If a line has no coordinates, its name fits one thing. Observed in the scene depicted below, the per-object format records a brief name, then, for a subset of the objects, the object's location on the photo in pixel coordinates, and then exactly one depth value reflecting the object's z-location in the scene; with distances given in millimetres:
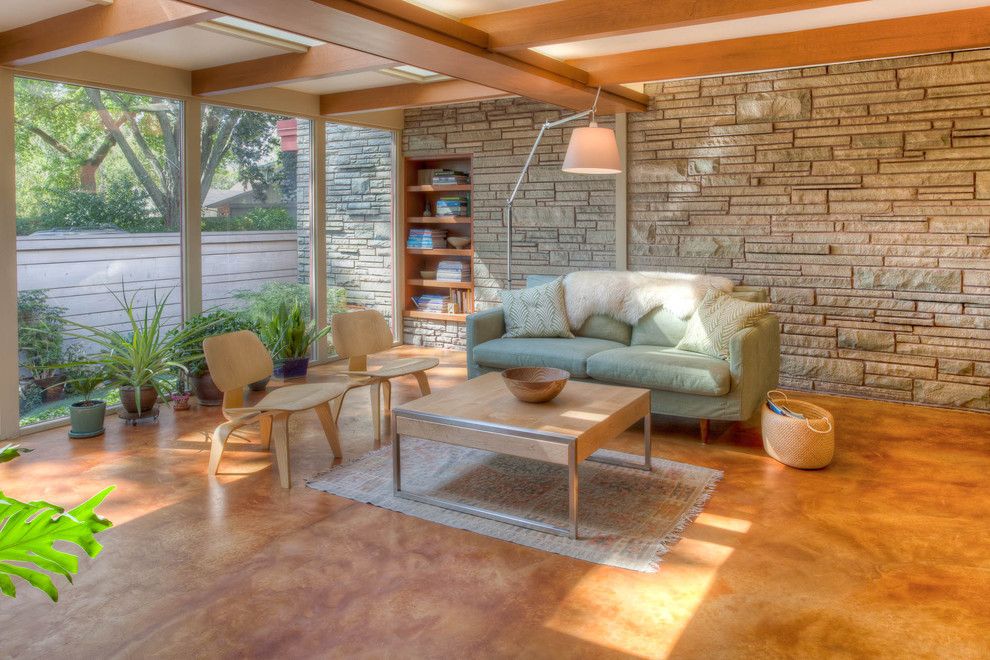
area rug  2996
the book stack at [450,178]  7027
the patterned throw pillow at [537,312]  5152
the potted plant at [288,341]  5961
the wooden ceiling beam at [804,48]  4086
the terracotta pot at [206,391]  5152
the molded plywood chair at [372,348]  4457
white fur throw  4855
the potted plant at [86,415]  4395
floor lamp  4254
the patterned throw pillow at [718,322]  4363
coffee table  3066
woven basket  3762
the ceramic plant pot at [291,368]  5957
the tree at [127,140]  4426
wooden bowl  3463
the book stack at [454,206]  7047
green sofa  4152
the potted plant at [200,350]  5094
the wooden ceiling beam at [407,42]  3035
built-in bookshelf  7074
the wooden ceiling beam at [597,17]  3332
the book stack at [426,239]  7160
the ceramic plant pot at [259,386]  5641
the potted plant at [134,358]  4625
